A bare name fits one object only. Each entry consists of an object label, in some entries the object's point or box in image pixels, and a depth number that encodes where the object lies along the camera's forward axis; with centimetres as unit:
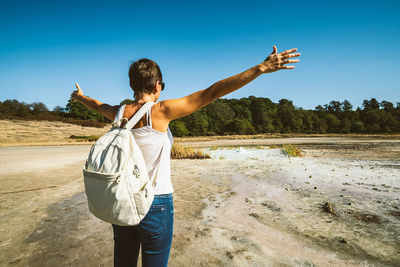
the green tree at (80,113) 5981
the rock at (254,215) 375
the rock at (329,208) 385
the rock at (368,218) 345
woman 135
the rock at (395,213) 362
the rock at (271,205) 408
